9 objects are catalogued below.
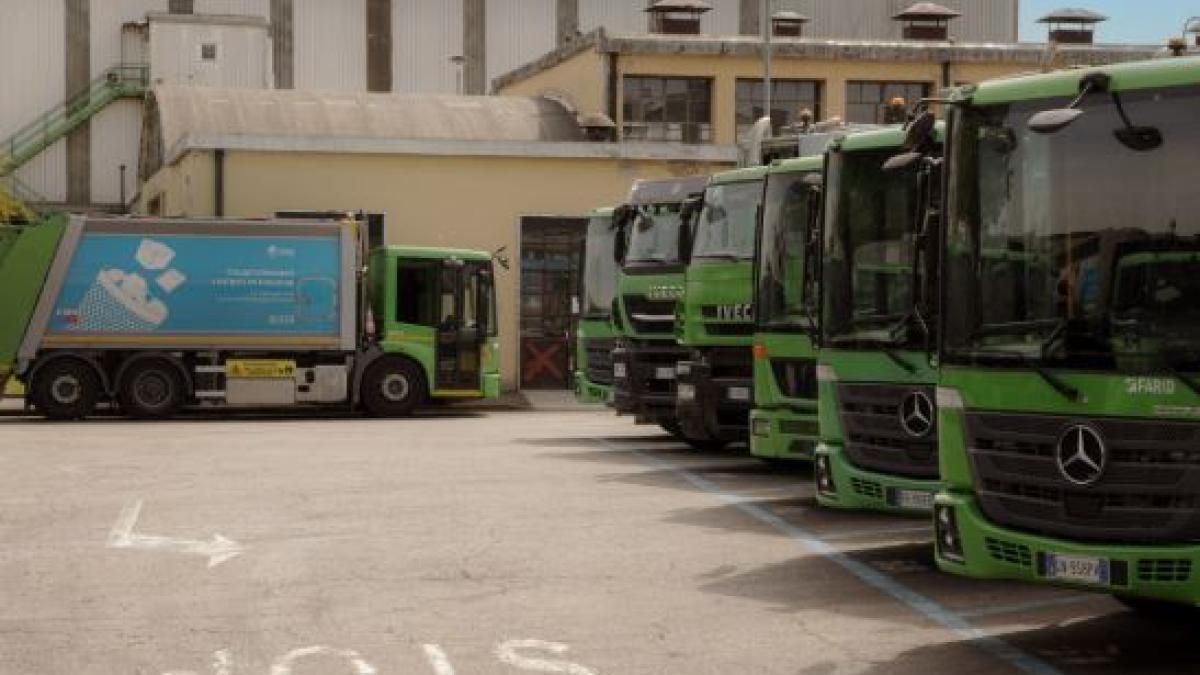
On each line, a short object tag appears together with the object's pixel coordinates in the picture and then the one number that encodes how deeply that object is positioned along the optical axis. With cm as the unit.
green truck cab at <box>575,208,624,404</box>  2667
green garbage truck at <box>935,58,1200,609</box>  888
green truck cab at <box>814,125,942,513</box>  1268
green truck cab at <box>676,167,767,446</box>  2044
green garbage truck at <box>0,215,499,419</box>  3186
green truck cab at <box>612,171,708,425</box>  2352
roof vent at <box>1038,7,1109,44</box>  5288
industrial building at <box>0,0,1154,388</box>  4041
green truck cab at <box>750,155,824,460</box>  1689
